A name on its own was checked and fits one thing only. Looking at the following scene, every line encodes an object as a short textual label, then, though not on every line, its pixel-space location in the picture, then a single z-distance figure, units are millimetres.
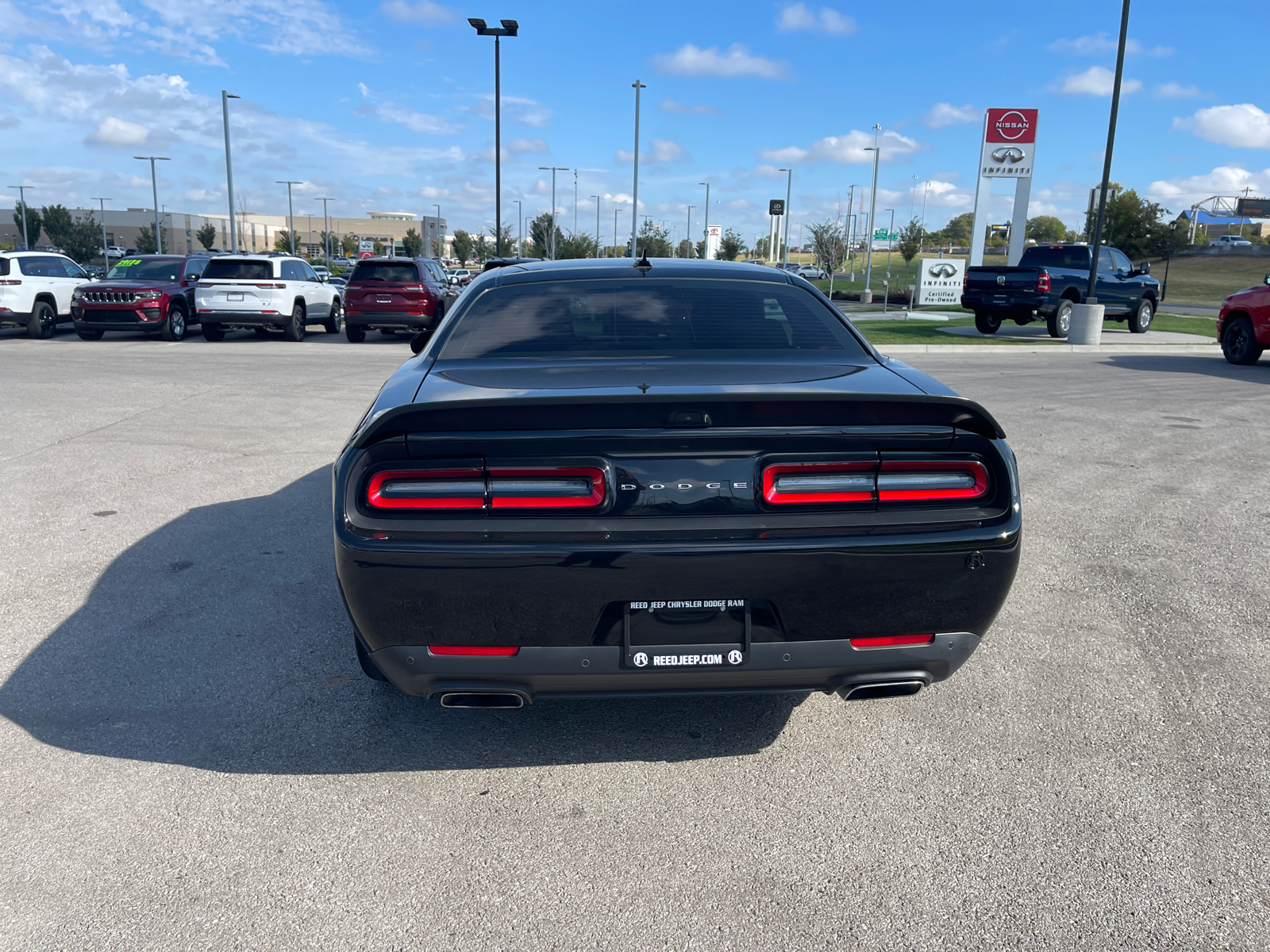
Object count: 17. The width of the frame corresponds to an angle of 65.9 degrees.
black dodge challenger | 2758
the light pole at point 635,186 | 46469
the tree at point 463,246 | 92812
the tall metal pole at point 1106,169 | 20078
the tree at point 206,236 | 96000
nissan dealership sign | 30859
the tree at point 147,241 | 106481
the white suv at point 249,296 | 19656
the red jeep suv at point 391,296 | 20188
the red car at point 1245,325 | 15633
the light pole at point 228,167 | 38250
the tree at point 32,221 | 96394
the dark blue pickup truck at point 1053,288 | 22172
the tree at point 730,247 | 67438
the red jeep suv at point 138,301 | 19578
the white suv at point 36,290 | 19328
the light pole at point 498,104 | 30078
